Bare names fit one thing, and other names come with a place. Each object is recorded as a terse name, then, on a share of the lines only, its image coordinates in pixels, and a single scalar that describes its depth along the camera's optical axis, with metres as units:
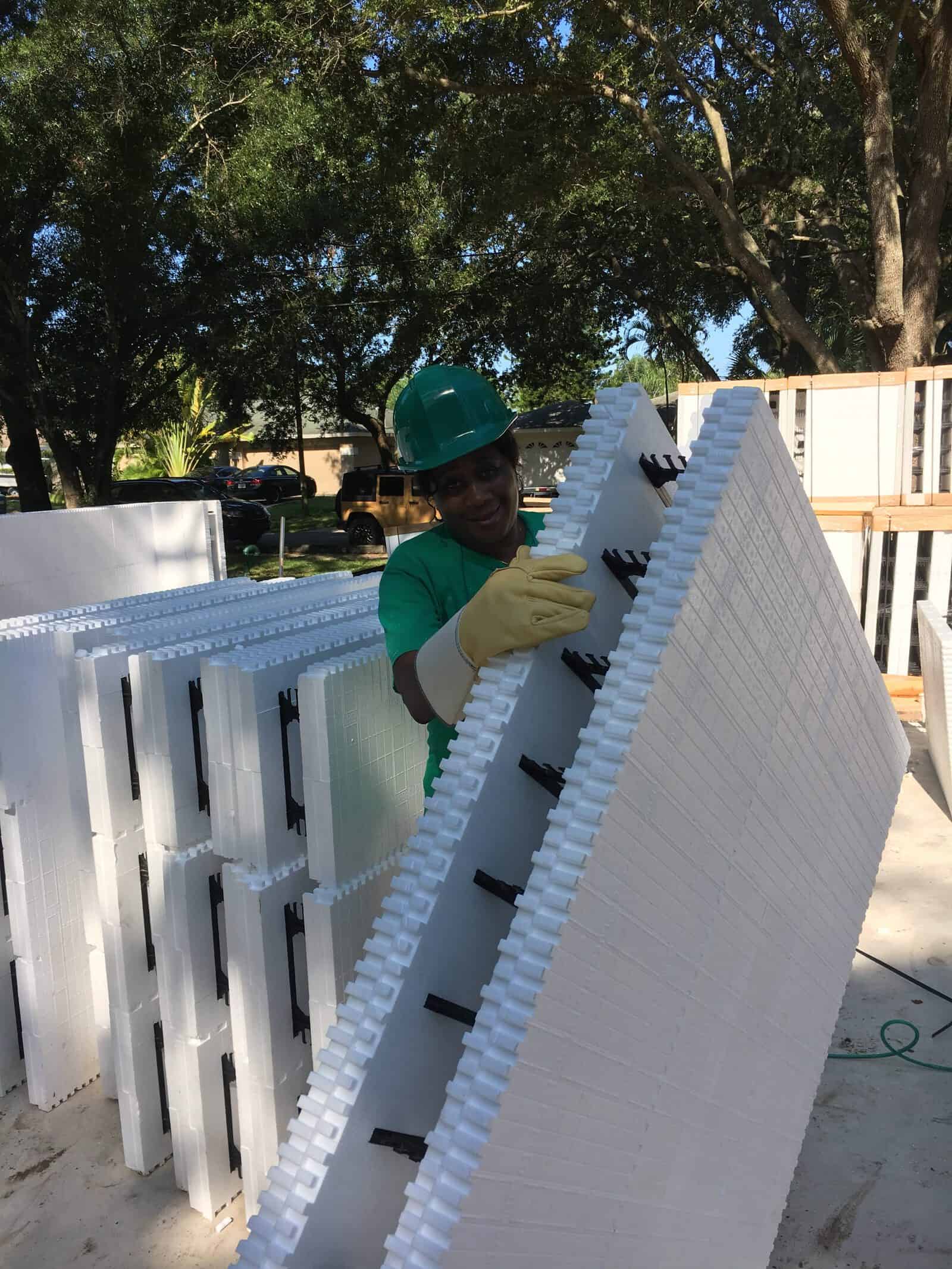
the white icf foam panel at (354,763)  2.17
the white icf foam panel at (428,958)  1.30
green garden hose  3.02
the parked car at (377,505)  19.48
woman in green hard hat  1.50
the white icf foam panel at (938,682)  4.86
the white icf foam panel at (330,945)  2.25
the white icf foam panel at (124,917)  2.59
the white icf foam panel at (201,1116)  2.45
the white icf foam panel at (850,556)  6.72
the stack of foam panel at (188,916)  2.41
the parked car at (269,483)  32.81
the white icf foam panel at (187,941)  2.42
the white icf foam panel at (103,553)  5.52
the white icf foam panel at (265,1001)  2.30
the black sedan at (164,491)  18.42
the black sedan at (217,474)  24.31
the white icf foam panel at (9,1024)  3.02
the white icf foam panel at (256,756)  2.21
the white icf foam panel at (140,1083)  2.62
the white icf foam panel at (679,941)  1.13
